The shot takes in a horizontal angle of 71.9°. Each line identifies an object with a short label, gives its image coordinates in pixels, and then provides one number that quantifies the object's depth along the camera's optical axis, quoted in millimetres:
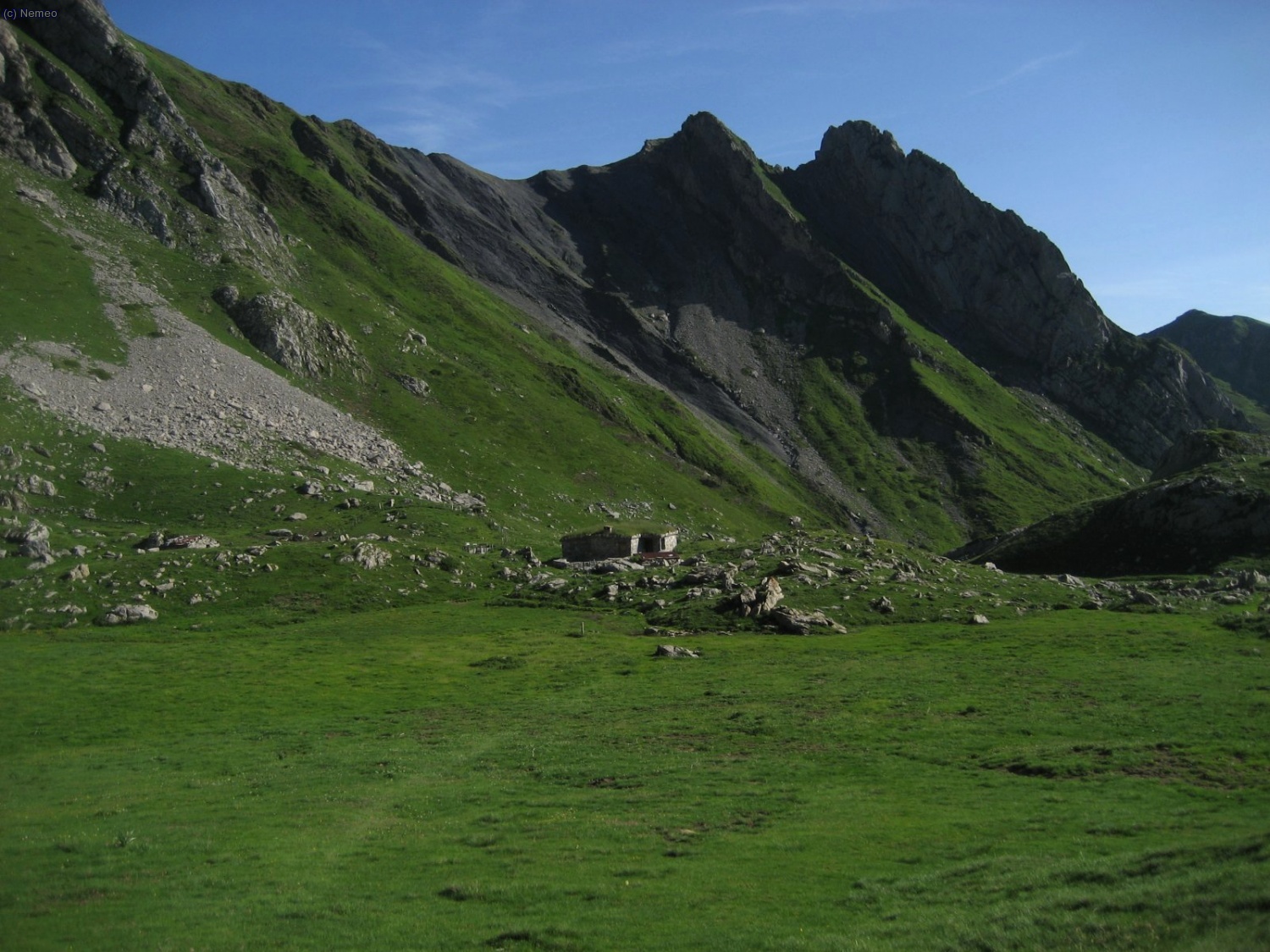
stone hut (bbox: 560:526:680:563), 109688
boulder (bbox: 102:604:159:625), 75938
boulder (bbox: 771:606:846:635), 74125
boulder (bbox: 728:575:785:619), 77250
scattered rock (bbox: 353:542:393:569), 92812
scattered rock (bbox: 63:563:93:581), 79562
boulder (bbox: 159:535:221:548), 91125
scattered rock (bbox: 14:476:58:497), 97375
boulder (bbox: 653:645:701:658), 66000
